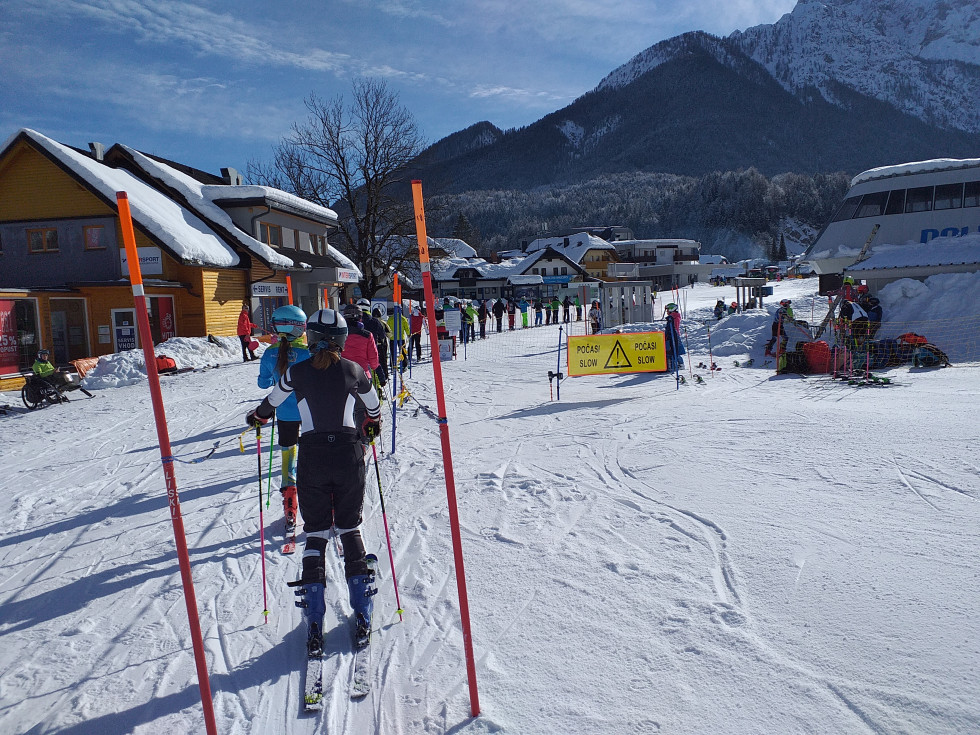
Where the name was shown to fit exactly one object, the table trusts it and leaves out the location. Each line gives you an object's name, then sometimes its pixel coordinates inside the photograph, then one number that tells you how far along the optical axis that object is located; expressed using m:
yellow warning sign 13.07
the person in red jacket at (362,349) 7.05
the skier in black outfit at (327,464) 3.42
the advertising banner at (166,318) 20.81
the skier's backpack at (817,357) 12.97
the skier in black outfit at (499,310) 31.78
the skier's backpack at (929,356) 12.72
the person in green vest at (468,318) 25.27
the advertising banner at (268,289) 24.23
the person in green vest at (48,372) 13.20
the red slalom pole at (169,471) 2.49
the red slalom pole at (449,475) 2.84
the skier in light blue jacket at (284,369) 5.00
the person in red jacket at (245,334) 20.55
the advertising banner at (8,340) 16.92
